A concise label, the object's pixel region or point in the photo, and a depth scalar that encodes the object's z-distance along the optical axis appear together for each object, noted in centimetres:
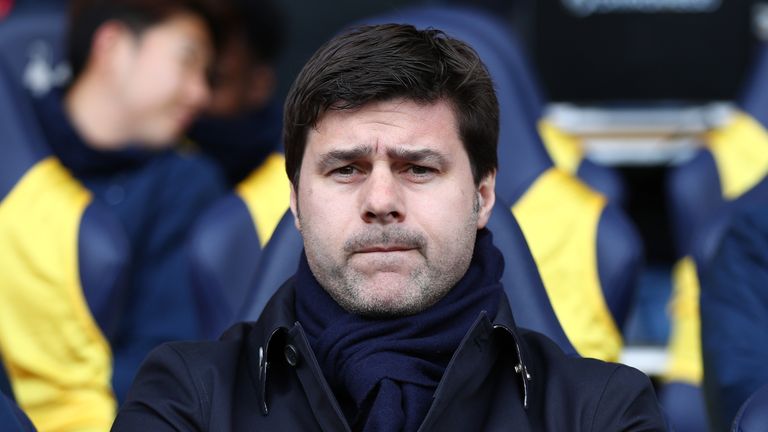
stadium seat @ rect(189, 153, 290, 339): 546
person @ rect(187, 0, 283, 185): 801
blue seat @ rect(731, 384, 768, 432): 374
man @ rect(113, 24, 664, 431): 379
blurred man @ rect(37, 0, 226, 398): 650
